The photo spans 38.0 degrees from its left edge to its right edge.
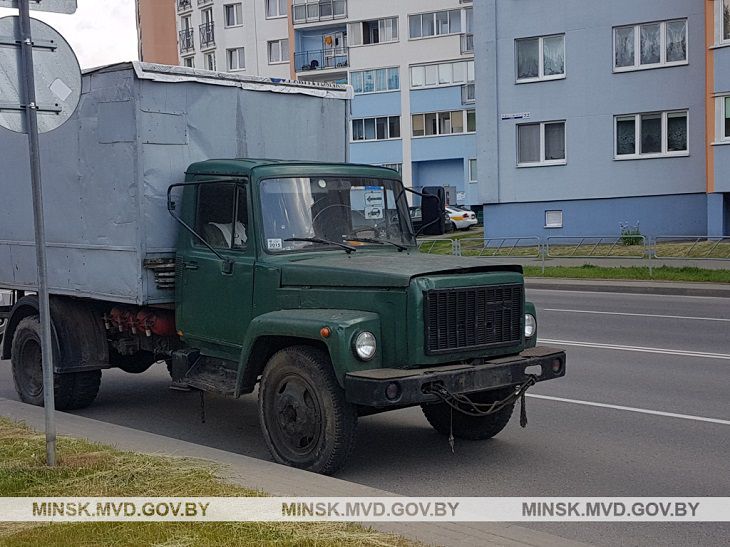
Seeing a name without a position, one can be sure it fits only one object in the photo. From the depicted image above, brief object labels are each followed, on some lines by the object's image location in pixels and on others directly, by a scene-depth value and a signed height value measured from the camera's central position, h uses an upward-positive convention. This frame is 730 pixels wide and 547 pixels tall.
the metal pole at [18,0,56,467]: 6.77 -0.09
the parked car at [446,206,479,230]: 51.81 -1.34
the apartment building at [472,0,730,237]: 35.47 +2.47
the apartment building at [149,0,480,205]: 59.66 +7.05
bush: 35.84 -1.49
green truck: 7.27 -0.87
